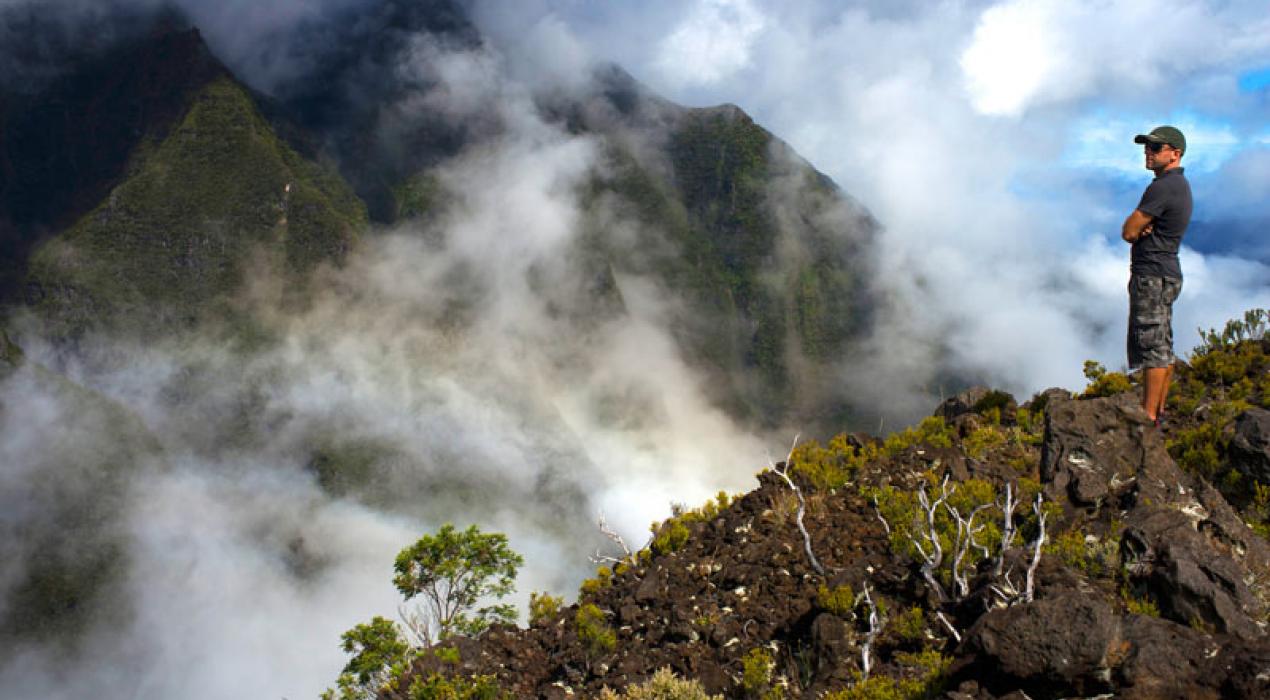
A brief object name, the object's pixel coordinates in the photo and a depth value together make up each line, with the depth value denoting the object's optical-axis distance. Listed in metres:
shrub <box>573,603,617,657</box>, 9.01
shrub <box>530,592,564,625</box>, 10.65
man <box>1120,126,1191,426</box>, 8.72
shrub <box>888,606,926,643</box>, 7.17
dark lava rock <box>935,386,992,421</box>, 14.23
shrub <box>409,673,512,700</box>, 8.58
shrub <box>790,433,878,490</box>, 11.30
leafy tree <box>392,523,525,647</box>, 20.58
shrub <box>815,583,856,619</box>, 7.78
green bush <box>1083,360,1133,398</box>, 11.98
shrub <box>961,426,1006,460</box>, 11.13
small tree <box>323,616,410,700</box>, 18.88
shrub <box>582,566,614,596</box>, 10.86
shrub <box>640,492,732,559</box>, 11.08
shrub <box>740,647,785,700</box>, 7.38
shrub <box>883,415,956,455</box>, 12.09
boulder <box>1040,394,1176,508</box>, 8.73
